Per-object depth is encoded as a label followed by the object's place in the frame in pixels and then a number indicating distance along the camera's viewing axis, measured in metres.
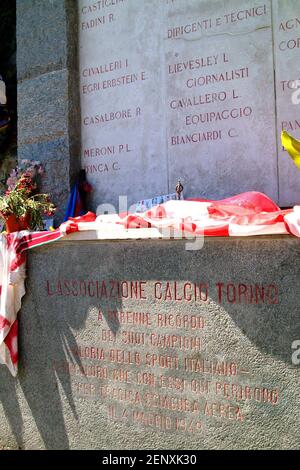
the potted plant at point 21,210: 4.63
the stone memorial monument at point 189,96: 4.75
